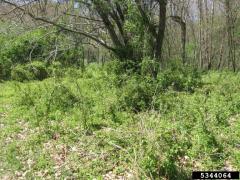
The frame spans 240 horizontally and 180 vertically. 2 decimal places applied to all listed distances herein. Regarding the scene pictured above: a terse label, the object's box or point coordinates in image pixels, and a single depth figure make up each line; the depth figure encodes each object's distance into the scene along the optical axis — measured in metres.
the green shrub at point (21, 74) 11.50
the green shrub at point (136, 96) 6.30
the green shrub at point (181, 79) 8.00
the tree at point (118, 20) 8.26
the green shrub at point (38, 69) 11.67
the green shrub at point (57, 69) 10.17
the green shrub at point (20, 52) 12.84
